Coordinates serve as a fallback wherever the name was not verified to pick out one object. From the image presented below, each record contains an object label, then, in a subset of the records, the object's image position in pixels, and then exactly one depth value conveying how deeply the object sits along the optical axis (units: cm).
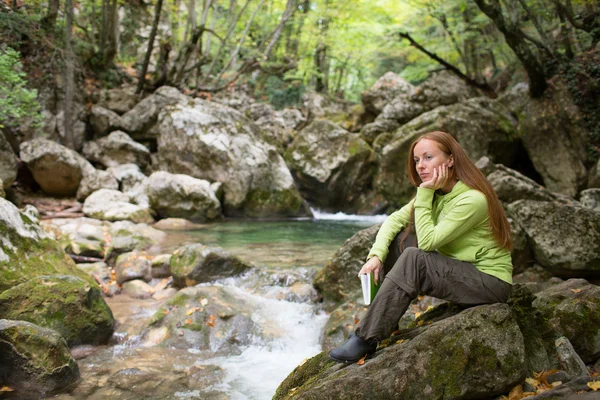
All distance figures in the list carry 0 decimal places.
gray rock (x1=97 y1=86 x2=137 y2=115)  1441
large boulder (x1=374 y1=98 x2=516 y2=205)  1132
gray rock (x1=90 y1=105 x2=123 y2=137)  1374
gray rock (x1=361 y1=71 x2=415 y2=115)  1645
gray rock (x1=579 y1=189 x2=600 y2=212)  625
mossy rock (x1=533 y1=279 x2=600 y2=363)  273
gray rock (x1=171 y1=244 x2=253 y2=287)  615
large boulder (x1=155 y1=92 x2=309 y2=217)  1272
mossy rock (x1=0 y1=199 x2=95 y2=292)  430
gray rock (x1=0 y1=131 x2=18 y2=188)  980
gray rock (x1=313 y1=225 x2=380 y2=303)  529
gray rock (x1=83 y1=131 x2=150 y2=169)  1312
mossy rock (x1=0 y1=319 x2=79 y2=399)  320
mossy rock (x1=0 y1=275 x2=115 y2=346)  387
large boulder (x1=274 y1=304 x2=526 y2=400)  221
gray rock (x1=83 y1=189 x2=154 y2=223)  1016
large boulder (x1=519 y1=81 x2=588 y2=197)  979
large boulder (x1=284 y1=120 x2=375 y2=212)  1390
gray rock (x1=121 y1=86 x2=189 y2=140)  1405
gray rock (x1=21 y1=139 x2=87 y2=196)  1064
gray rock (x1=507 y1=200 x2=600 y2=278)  467
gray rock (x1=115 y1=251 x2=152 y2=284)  639
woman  237
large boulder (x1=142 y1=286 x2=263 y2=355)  450
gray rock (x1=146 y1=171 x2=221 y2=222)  1122
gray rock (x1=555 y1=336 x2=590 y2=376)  236
